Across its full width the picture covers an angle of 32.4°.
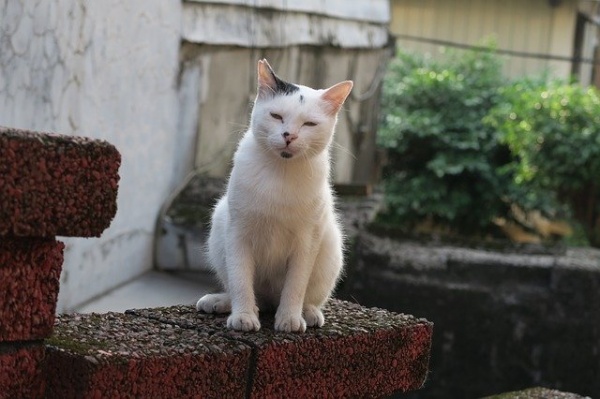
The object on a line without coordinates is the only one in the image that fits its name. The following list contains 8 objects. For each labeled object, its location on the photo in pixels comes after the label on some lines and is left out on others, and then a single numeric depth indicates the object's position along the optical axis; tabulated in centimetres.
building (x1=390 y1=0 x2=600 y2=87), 1443
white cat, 313
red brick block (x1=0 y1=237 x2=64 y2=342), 218
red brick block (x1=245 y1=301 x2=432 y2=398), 273
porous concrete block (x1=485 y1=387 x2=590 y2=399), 357
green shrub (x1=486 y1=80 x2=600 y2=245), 909
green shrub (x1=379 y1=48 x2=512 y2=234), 1091
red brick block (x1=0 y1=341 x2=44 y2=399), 222
